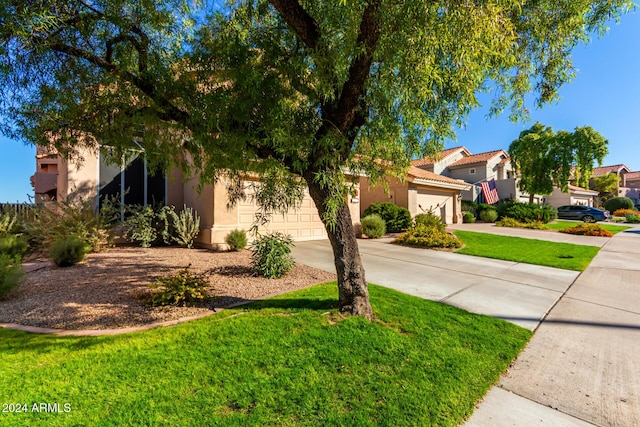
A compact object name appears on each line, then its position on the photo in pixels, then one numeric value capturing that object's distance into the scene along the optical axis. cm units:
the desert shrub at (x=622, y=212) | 3086
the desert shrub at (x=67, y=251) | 680
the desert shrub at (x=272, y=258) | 621
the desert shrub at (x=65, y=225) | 806
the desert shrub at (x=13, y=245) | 700
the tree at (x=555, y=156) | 2217
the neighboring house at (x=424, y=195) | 1588
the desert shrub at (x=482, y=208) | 2311
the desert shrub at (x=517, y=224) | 1822
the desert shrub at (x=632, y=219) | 2550
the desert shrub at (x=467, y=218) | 2142
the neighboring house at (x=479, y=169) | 2764
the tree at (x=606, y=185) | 3712
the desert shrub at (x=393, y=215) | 1452
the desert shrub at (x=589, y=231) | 1515
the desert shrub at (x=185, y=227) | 952
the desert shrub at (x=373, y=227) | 1300
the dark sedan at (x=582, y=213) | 2591
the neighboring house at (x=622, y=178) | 4147
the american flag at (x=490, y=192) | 2556
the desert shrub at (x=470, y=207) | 2349
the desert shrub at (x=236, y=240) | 934
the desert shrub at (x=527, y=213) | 2123
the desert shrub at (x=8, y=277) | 469
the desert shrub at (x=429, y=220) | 1320
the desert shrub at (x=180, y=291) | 453
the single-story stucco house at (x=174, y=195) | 949
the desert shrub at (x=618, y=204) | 3378
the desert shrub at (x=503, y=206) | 2313
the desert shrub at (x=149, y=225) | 945
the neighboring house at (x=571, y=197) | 3378
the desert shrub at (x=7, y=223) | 822
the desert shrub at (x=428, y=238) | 1077
